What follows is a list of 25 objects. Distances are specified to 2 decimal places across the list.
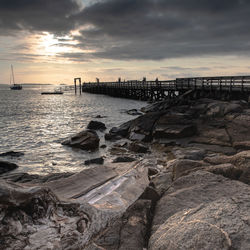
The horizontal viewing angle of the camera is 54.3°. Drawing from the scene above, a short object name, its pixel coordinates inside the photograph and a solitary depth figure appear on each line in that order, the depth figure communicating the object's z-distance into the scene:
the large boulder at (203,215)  2.75
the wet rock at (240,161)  4.70
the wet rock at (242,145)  9.23
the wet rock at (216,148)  9.50
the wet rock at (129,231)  3.10
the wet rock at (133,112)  25.36
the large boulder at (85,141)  12.02
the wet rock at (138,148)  11.02
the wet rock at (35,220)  2.94
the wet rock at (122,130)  14.48
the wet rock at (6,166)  8.97
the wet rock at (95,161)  9.74
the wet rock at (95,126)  17.30
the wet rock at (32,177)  6.31
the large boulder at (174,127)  11.96
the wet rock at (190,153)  8.21
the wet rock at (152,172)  7.05
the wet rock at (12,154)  11.07
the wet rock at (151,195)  4.34
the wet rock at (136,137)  13.03
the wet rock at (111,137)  13.76
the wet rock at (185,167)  5.33
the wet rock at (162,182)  4.78
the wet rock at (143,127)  13.11
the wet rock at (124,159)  8.73
